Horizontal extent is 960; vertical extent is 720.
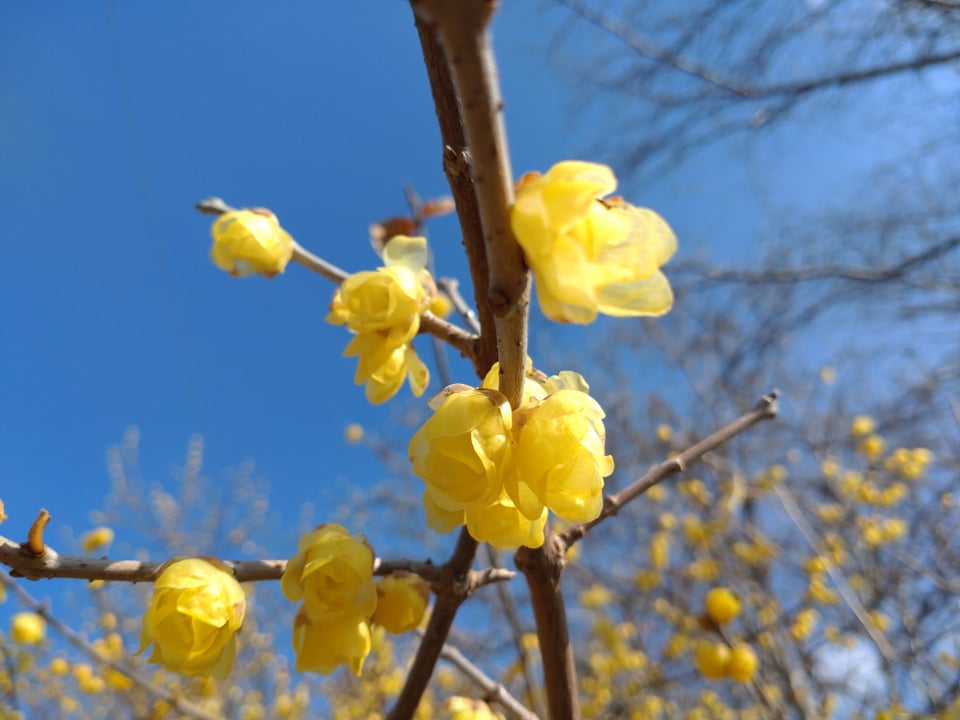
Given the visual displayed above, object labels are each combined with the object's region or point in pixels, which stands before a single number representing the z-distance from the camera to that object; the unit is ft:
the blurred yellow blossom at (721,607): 0.98
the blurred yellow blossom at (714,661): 0.95
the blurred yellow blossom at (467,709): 0.47
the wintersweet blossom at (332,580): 0.36
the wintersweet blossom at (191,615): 0.34
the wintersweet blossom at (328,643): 0.38
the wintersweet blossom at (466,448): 0.28
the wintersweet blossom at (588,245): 0.22
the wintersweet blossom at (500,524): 0.31
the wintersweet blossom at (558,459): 0.29
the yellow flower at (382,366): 0.44
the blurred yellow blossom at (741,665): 0.93
